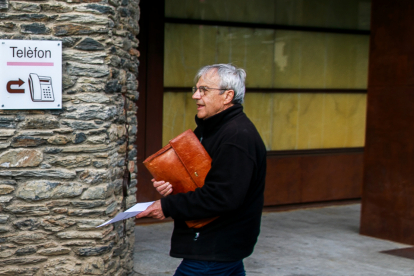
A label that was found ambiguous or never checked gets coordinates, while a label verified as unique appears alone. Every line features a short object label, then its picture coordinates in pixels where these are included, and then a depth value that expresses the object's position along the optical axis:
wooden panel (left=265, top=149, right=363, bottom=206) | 9.07
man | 3.03
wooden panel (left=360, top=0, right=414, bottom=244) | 7.00
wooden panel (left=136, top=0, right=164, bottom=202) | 7.69
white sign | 4.61
